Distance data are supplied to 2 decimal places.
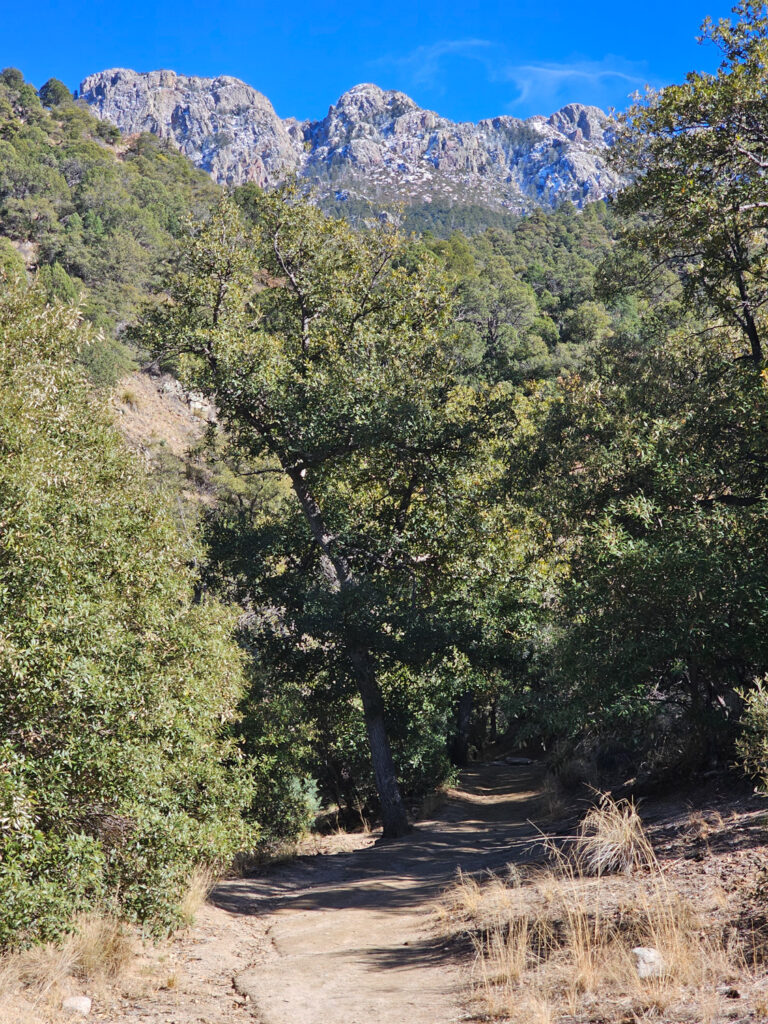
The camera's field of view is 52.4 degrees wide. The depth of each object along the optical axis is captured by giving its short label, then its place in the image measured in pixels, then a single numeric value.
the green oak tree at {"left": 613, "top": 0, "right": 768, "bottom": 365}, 11.52
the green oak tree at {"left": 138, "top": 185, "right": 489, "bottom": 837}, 14.29
